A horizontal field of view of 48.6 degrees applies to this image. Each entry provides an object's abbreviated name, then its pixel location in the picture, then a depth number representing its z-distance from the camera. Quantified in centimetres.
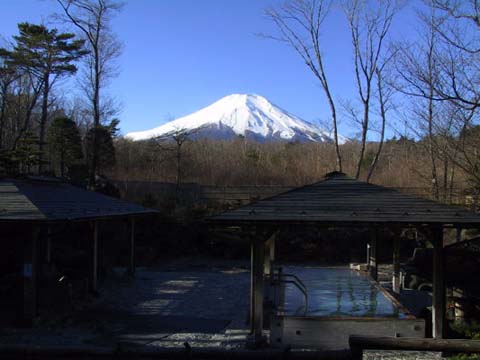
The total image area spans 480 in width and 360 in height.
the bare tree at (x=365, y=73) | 2727
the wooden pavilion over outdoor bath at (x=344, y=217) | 830
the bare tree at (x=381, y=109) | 2711
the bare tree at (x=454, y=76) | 1144
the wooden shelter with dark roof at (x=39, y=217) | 1056
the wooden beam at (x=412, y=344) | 462
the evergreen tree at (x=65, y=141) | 2923
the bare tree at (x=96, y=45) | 2715
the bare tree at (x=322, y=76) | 2831
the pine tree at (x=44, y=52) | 2902
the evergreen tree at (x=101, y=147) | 2702
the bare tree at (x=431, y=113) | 1263
